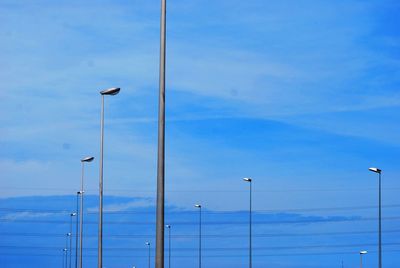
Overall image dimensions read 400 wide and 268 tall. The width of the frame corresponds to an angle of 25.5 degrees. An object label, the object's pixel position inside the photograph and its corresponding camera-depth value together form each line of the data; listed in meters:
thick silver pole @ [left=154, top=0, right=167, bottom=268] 24.55
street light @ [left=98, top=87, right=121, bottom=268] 52.16
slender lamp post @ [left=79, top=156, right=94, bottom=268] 67.29
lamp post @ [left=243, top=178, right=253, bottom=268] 73.43
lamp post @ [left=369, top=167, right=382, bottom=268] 58.40
